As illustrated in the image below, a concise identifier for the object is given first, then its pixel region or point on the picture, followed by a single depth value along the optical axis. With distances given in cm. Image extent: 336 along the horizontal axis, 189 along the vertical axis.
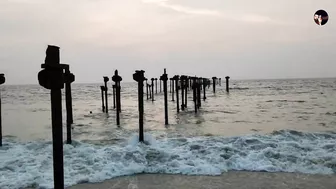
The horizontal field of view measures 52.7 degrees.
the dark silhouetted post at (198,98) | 2724
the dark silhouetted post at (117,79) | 1970
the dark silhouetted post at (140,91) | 1206
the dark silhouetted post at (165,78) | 1878
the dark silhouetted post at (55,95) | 518
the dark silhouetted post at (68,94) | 1197
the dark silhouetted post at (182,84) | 2637
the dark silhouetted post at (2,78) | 1164
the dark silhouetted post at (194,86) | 2505
